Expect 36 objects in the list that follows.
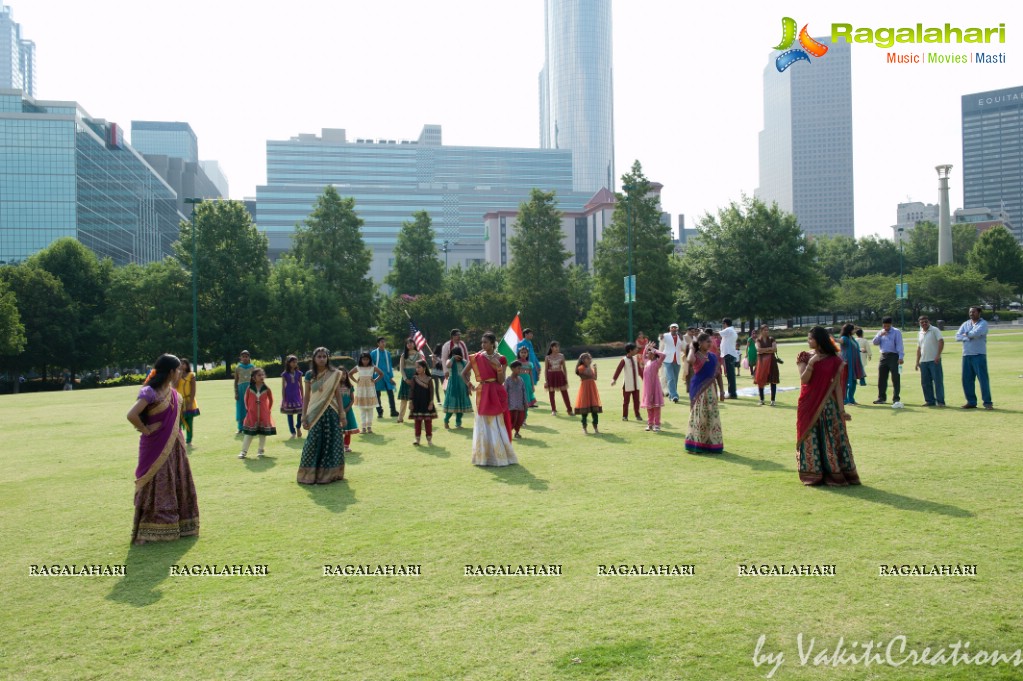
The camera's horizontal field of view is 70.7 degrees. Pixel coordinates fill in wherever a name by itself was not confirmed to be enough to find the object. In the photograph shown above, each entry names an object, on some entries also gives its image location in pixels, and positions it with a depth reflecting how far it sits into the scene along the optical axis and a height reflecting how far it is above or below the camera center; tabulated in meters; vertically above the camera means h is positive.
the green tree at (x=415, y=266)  63.81 +6.39
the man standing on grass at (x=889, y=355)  15.45 -0.60
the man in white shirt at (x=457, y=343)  14.83 -0.14
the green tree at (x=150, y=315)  41.56 +1.62
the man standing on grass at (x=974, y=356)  14.08 -0.60
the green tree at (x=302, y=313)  44.28 +1.68
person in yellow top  12.65 -0.91
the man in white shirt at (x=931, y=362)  14.84 -0.74
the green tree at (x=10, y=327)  38.03 +0.98
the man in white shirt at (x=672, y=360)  18.34 -0.71
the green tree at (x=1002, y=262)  72.00 +6.37
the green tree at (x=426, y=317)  48.94 +1.37
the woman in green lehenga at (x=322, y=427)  9.40 -1.16
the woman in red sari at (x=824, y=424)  8.24 -1.10
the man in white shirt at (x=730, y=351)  17.86 -0.51
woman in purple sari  6.88 -1.22
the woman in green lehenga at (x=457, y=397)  13.77 -1.16
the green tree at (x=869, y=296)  67.62 +3.14
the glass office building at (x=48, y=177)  76.56 +18.30
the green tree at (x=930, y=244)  93.75 +11.04
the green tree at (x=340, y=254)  53.66 +6.43
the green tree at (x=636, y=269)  52.16 +4.73
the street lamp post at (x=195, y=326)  37.75 +0.86
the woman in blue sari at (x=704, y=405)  10.51 -1.10
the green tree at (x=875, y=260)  93.12 +8.82
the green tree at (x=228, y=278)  43.31 +3.97
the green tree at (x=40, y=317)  42.28 +1.64
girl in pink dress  13.20 -1.09
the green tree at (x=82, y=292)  44.08 +3.34
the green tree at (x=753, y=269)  54.62 +4.77
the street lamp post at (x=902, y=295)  56.81 +2.55
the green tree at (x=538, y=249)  56.31 +6.70
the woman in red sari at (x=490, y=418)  10.30 -1.19
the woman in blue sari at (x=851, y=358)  15.66 -0.66
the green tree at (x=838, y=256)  94.56 +9.72
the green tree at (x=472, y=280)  70.76 +5.74
